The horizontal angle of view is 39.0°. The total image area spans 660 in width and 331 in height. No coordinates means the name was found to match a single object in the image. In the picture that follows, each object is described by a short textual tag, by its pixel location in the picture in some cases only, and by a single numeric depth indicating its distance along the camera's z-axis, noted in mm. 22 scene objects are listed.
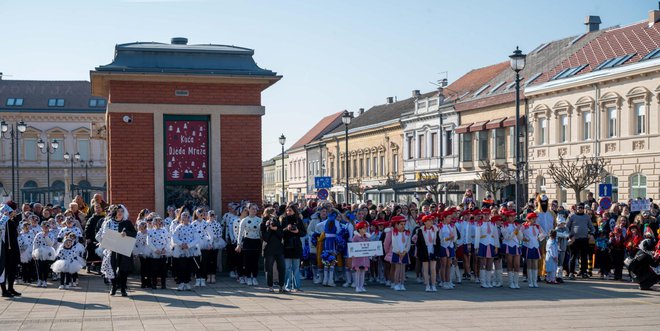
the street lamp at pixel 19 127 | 45241
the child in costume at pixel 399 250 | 19531
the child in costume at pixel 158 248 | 19484
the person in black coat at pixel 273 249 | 19078
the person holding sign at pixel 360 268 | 19531
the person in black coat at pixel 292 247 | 19203
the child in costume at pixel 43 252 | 20531
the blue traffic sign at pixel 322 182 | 41000
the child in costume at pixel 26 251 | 20938
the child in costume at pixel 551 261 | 20891
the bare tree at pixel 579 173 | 40344
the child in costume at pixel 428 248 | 19344
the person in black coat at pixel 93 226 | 21859
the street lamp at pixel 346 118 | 42331
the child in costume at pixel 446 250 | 19781
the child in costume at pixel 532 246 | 20094
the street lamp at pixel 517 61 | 25172
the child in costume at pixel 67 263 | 19859
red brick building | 22891
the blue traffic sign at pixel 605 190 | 32262
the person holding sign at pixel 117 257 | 18344
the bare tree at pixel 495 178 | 48000
